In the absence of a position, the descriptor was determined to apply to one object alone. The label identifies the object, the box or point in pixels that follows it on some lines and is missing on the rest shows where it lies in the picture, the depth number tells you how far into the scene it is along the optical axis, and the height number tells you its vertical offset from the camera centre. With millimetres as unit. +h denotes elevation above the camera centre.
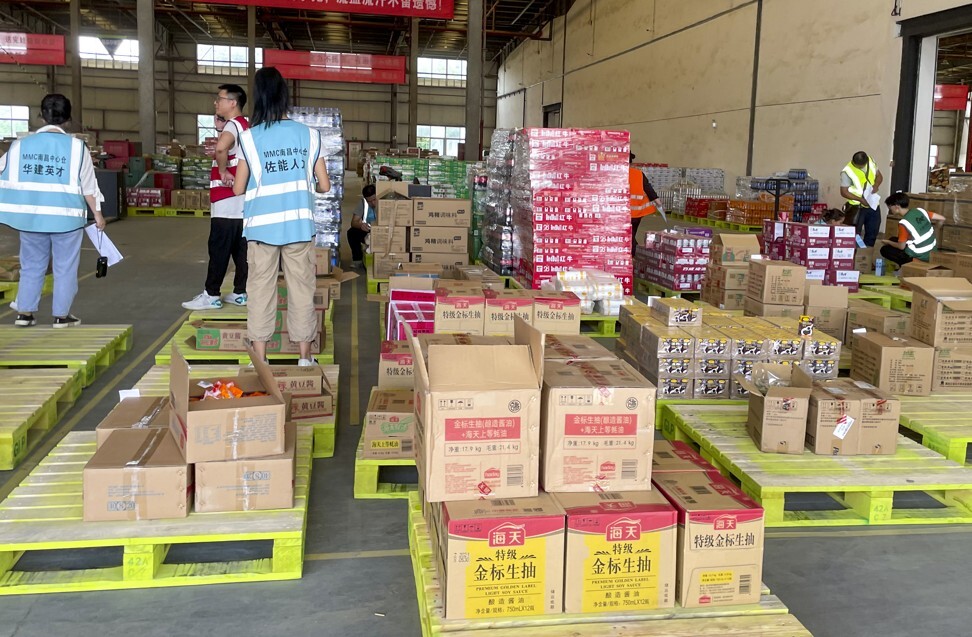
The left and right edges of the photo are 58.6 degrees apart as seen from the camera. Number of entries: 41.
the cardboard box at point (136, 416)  3406 -876
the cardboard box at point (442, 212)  8758 -4
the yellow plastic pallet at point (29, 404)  3861 -1004
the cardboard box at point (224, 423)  3033 -778
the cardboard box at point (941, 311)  5070 -487
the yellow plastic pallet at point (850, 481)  3570 -1066
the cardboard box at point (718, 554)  2520 -970
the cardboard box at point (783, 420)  3916 -886
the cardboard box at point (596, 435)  2678 -676
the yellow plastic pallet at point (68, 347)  5160 -925
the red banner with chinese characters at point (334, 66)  24312 +4002
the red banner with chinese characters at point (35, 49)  22672 +3926
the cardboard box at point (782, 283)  6453 -446
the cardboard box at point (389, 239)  8773 -296
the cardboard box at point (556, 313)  5270 -594
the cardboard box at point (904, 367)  5008 -810
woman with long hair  4594 +64
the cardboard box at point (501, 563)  2410 -972
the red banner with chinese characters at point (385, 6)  17078 +4003
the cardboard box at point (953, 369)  5102 -822
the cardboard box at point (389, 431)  3762 -969
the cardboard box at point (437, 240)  8844 -284
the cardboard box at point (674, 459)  2998 -853
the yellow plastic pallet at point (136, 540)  2840 -1109
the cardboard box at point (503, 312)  5152 -580
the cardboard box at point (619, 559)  2471 -973
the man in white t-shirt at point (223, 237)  6375 -252
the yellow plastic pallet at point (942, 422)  4207 -994
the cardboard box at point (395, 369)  4449 -813
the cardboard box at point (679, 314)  5262 -575
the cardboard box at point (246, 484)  3068 -989
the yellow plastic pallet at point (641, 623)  2357 -1118
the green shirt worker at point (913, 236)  9281 -101
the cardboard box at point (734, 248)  7758 -239
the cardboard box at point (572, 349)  3266 -527
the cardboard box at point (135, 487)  2953 -973
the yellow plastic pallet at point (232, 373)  4160 -1008
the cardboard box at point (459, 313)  5055 -584
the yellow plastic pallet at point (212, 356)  5434 -953
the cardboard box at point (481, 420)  2568 -615
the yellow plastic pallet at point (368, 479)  3705 -1149
